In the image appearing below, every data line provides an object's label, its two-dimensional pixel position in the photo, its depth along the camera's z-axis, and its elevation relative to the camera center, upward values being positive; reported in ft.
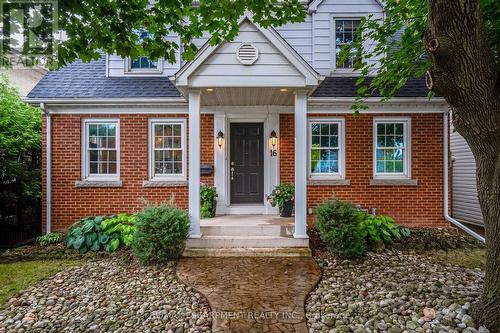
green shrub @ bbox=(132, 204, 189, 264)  17.58 -4.20
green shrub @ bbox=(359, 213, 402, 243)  20.98 -4.64
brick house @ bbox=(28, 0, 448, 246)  24.86 +1.78
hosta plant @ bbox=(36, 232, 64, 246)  22.79 -5.75
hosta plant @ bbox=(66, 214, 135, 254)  20.98 -5.08
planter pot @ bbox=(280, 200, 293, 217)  24.41 -3.60
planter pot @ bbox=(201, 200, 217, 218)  24.17 -3.64
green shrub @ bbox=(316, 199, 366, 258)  18.47 -4.06
